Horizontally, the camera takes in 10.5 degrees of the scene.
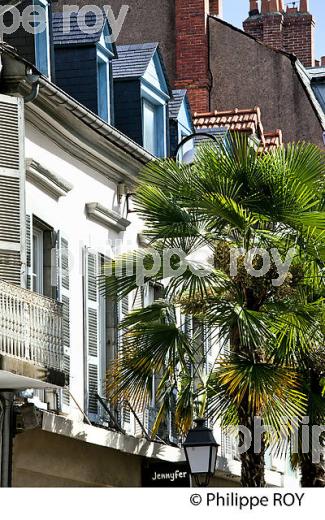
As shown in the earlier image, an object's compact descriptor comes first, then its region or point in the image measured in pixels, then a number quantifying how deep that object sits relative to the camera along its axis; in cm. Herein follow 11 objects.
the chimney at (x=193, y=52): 3609
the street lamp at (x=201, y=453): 1891
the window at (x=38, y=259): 2139
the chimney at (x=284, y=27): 4272
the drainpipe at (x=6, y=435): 1944
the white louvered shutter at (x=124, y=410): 2347
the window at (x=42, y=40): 2186
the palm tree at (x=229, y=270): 1956
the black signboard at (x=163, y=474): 2328
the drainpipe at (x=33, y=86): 1994
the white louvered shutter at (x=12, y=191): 1922
